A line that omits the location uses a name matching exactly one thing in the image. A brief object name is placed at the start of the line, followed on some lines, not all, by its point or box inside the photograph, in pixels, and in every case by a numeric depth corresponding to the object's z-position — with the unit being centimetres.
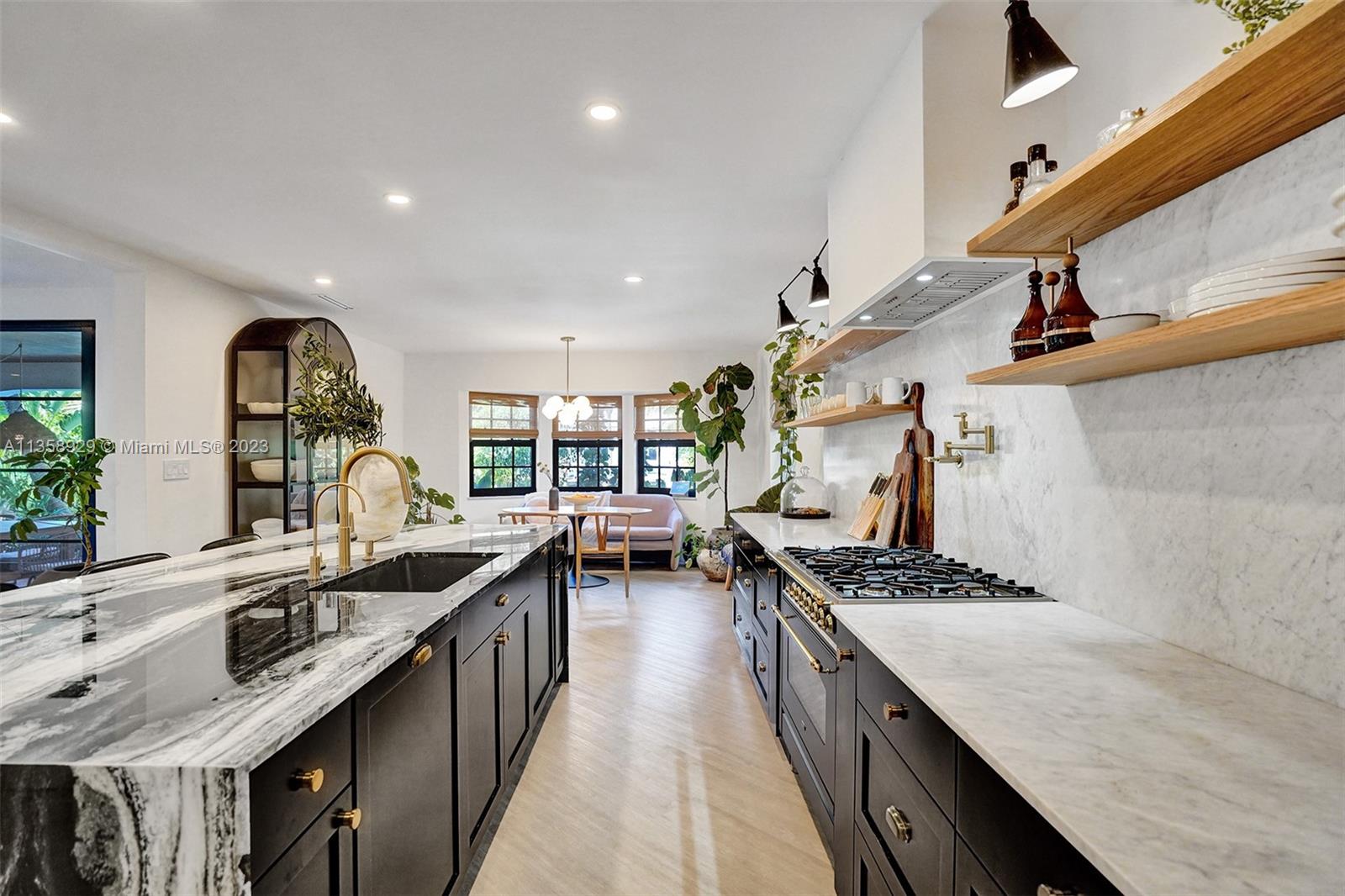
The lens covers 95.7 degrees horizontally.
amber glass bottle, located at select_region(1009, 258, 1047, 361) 144
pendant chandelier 663
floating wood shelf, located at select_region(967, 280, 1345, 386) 75
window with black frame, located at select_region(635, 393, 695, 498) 760
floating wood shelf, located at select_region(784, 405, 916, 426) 269
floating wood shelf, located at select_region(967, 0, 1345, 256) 79
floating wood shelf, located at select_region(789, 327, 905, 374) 279
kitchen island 74
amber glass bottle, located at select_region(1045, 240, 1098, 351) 128
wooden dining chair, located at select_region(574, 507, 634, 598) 553
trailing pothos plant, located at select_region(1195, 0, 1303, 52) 96
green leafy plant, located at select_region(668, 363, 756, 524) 638
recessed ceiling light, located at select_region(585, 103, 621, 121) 210
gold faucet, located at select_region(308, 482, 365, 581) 190
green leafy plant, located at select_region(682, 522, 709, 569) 693
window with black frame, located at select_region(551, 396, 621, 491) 775
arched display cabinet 441
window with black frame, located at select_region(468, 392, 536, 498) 759
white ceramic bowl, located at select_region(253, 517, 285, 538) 444
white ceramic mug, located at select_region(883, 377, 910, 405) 261
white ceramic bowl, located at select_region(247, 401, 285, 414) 440
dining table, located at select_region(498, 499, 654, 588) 562
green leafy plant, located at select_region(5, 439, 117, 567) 335
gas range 169
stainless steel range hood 172
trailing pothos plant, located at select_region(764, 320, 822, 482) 417
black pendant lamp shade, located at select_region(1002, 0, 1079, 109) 133
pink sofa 673
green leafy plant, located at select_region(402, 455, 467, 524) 650
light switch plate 384
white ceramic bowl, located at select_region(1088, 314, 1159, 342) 108
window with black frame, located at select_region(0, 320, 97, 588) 428
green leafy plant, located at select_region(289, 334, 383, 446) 295
